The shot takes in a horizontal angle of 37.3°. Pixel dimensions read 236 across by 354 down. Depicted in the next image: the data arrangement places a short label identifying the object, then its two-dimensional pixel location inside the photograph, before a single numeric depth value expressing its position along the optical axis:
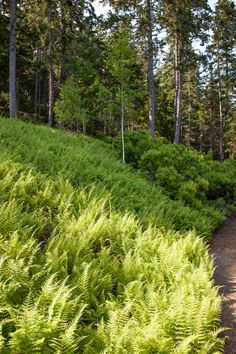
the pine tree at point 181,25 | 24.91
